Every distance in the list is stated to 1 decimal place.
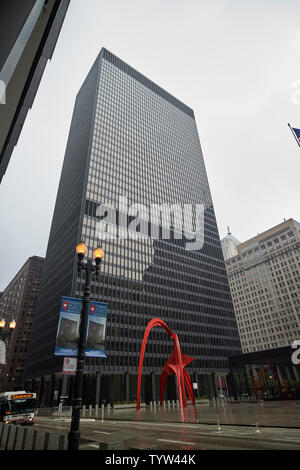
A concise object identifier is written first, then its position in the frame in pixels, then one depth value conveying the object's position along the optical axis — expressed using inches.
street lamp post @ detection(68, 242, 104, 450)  282.2
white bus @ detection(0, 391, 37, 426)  877.8
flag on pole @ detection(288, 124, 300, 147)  567.8
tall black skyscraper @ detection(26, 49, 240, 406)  2881.4
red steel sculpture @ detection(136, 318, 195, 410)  1416.6
